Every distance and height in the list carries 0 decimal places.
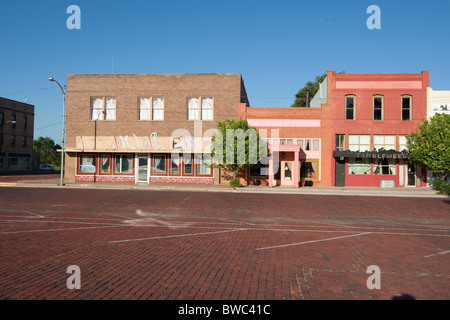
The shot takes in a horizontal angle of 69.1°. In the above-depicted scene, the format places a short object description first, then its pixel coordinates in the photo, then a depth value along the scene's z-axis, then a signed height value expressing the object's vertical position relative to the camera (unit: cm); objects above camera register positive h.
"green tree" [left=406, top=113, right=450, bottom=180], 2436 +225
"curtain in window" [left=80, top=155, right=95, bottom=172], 3052 +32
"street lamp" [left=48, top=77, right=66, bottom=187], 2562 +512
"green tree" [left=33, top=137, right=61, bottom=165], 8706 +449
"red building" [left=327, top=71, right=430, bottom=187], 2866 +443
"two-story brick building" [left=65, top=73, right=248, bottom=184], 2944 +401
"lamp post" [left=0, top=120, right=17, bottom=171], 5438 +418
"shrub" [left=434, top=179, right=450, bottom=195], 2262 -94
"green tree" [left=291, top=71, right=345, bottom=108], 6153 +1535
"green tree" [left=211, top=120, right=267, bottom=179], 2586 +192
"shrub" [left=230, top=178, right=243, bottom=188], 2670 -116
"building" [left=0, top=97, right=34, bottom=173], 5672 +540
